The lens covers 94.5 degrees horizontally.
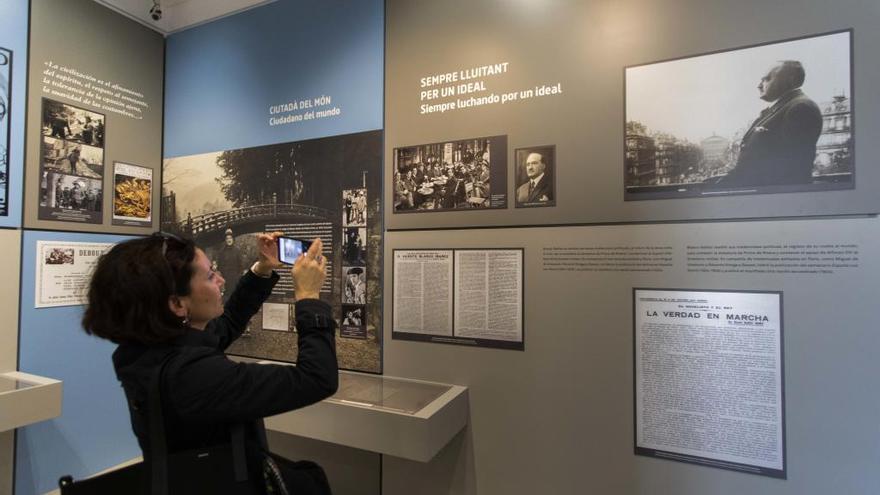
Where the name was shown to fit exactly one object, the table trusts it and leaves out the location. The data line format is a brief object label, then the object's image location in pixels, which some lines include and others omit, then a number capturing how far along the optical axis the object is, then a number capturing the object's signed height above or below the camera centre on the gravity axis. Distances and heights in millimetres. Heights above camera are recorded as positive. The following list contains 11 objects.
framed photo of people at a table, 2043 +416
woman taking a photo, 947 -254
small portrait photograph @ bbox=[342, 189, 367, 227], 2344 +270
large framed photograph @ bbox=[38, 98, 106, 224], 2393 +541
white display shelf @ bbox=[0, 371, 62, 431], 1894 -716
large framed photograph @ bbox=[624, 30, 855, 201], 1535 +549
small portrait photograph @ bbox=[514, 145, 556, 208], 1938 +383
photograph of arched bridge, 2332 +273
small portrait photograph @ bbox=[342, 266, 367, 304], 2336 -178
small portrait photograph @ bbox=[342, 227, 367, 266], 2340 +47
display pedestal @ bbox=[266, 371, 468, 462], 1717 -737
